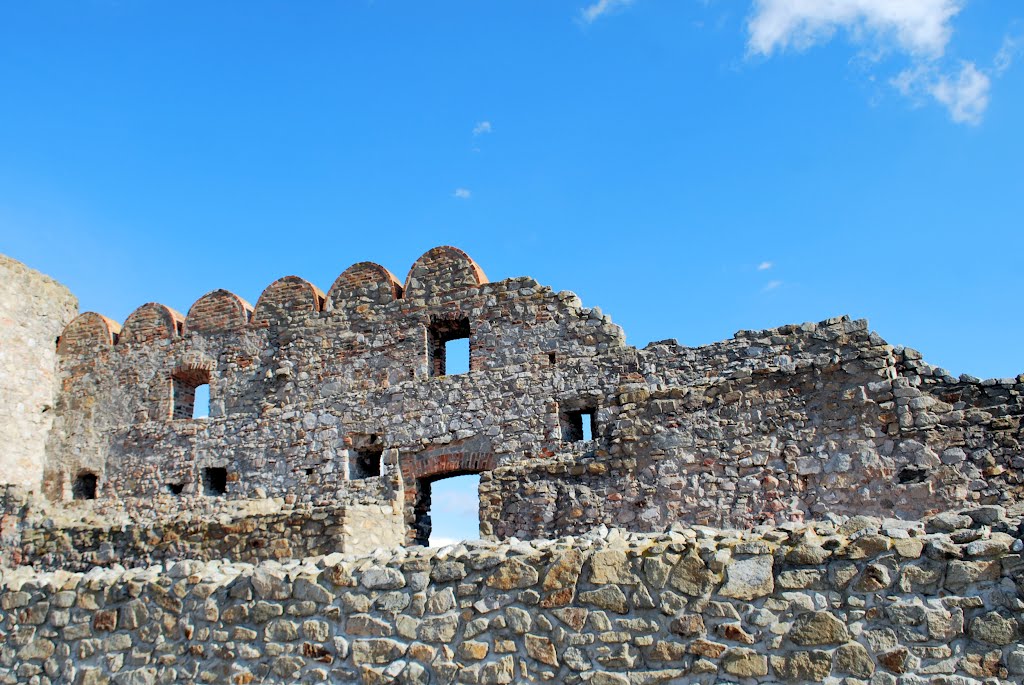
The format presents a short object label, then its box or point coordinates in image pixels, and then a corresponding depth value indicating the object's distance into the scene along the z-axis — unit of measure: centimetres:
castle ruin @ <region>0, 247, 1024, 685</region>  450
